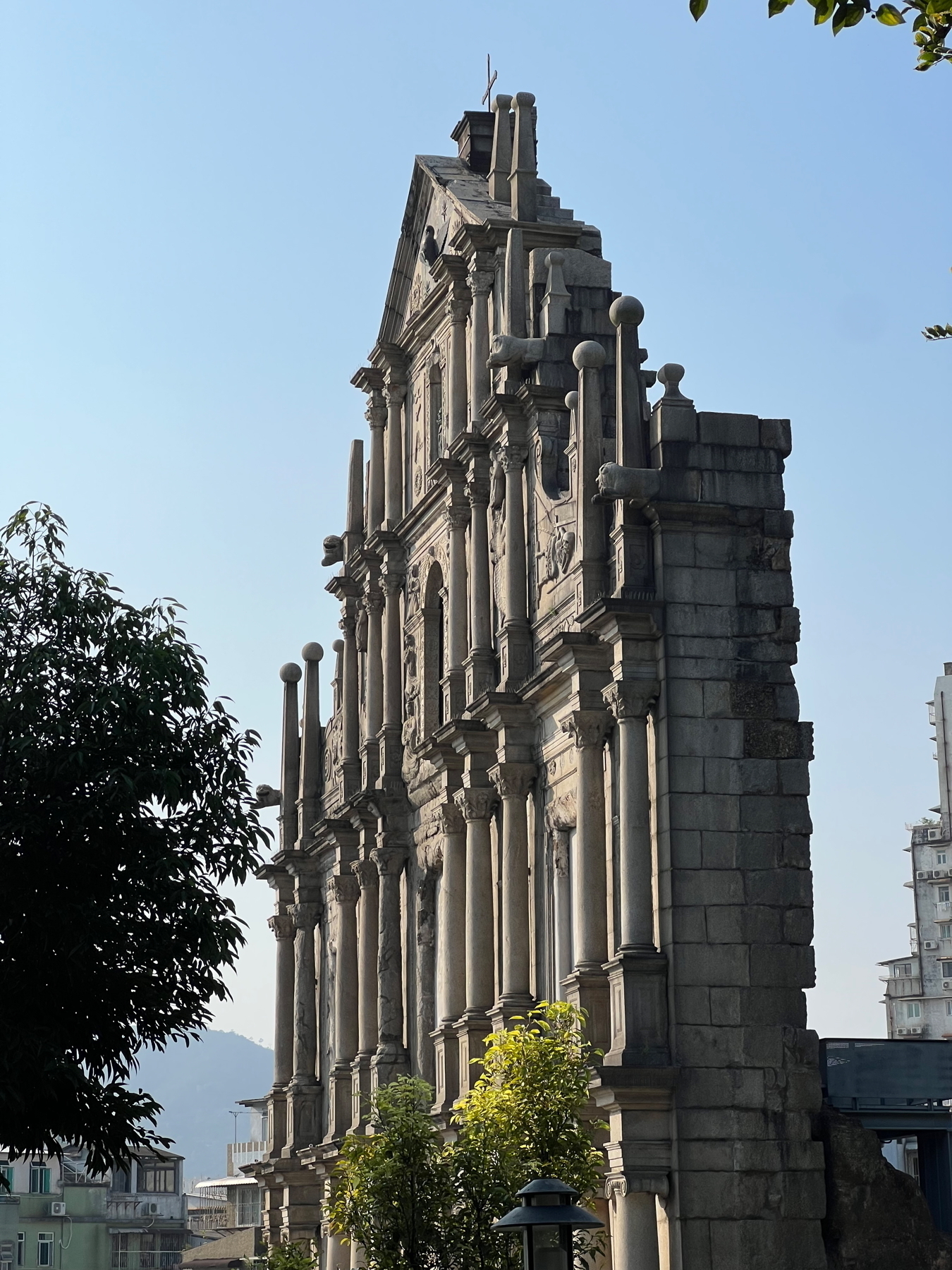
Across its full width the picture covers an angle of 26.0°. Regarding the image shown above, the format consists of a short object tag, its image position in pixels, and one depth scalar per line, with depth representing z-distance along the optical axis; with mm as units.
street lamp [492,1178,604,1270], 17469
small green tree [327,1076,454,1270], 24406
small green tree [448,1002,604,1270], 24047
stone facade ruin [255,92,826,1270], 24938
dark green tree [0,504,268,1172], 21766
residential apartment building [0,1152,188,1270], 87375
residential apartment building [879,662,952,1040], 101125
